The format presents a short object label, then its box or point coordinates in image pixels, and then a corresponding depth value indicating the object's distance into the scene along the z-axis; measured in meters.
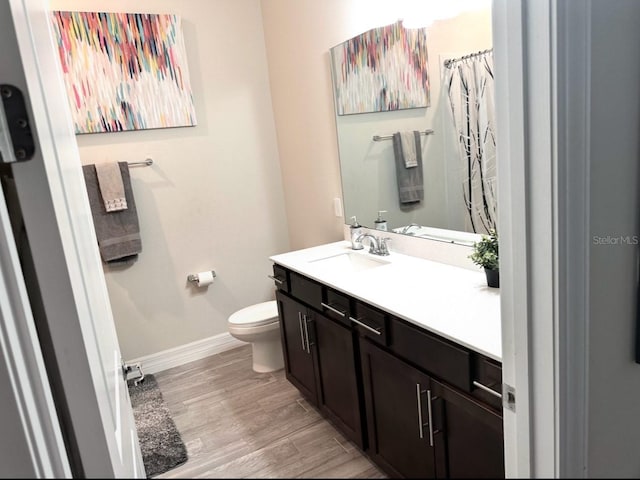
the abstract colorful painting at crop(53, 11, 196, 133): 2.27
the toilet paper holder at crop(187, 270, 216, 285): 2.62
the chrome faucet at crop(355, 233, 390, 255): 2.28
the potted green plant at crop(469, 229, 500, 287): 1.60
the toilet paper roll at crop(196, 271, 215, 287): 2.60
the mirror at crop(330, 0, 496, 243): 1.77
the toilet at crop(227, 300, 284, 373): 2.45
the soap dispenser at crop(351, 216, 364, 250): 2.42
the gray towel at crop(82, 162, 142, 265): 2.46
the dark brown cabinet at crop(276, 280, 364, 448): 1.80
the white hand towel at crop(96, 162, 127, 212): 2.43
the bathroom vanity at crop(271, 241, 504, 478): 1.18
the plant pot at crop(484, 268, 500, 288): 1.59
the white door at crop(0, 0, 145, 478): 0.47
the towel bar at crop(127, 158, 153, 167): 2.55
